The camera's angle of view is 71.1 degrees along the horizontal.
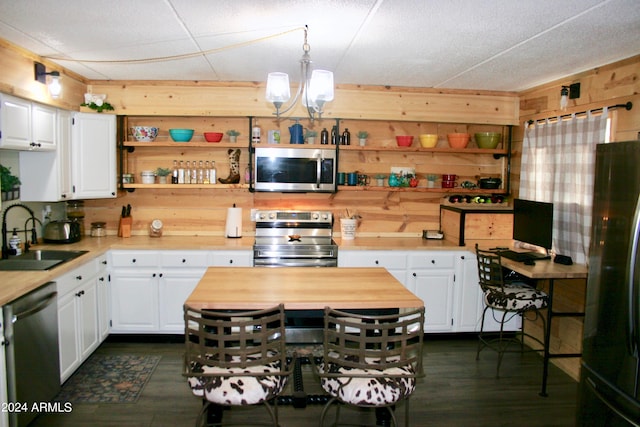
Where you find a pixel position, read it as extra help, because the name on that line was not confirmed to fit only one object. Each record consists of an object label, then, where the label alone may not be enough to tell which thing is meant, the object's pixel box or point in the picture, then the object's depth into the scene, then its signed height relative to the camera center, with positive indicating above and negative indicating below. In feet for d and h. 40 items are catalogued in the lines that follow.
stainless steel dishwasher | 7.89 -3.24
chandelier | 7.89 +1.75
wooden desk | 10.30 -1.93
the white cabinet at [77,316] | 10.02 -3.27
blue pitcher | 14.26 +1.63
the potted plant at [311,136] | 14.52 +1.60
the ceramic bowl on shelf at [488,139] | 14.67 +1.64
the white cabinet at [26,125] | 9.61 +1.28
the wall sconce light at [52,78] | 11.19 +2.60
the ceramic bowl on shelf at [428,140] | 14.65 +1.56
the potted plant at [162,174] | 14.28 +0.27
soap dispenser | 11.10 -1.62
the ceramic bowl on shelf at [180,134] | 13.96 +1.52
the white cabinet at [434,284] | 13.67 -2.95
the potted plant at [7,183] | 9.75 -0.08
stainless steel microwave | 13.97 +0.50
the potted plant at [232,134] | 14.30 +1.59
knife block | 14.29 -1.44
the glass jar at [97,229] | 14.35 -1.54
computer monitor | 11.44 -0.87
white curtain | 11.12 +0.50
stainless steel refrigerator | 6.61 -1.70
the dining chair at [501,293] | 11.32 -2.67
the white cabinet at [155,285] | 12.98 -2.99
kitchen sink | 10.39 -1.93
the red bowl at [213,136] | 14.02 +1.48
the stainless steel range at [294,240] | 13.38 -1.76
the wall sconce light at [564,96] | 12.02 +2.53
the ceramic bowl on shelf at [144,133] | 13.92 +1.53
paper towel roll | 14.39 -1.29
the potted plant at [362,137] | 14.66 +1.62
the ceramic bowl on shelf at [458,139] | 14.71 +1.62
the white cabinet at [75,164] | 11.85 +0.47
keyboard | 11.57 -1.75
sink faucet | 10.91 -1.36
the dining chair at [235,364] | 6.45 -2.67
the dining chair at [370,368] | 6.49 -2.76
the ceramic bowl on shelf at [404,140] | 14.66 +1.55
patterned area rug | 9.97 -4.76
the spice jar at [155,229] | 14.49 -1.51
